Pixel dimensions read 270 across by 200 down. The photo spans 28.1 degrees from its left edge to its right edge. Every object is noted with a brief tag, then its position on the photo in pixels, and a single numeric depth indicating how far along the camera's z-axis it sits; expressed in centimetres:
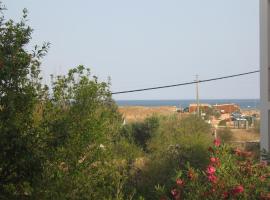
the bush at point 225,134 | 3517
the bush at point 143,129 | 2884
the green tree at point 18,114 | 679
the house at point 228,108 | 8758
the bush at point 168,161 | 1453
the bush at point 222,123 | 5692
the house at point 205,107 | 6855
